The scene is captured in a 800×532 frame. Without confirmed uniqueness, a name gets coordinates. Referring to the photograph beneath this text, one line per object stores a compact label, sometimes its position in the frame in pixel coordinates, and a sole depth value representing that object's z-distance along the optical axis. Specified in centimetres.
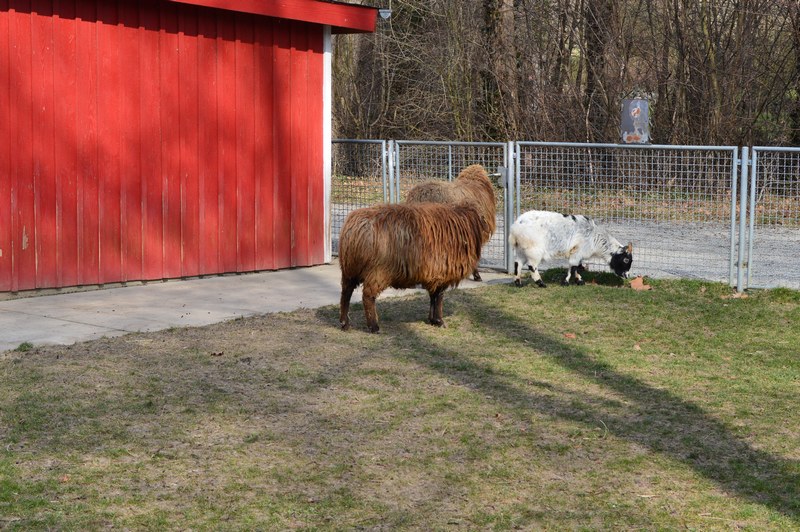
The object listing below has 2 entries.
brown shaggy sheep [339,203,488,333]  830
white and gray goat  1084
